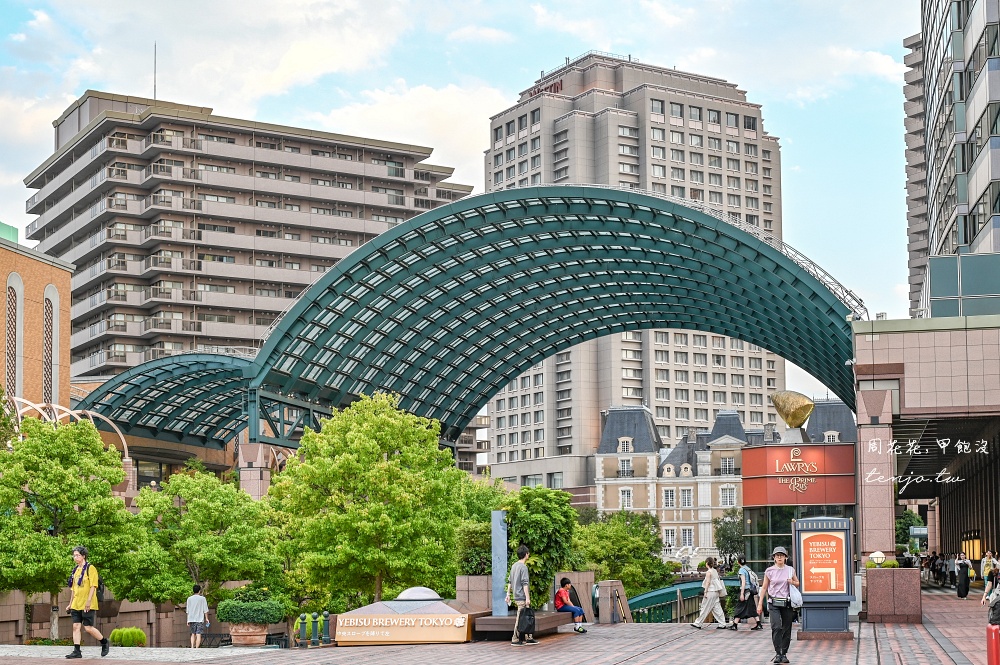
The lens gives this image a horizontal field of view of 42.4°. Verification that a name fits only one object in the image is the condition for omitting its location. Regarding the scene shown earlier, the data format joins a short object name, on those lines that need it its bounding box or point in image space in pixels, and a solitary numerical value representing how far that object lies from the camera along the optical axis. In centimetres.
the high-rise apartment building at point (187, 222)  11112
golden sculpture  7219
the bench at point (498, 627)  2650
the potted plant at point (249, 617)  4103
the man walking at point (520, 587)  2542
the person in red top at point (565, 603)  3044
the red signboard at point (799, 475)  6262
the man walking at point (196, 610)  3628
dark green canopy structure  5984
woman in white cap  2131
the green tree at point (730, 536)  11025
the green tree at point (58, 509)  3616
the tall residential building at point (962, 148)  4438
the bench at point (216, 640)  4067
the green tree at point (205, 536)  4391
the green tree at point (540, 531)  3253
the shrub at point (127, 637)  3276
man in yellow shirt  2280
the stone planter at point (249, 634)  4119
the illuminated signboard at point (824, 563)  2638
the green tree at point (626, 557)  8125
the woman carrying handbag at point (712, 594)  3147
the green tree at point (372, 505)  4319
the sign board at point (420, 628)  2616
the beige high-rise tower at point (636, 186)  15775
